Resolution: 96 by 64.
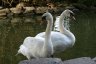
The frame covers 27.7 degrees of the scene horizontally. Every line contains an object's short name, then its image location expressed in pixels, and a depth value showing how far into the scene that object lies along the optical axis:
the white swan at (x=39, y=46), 3.81
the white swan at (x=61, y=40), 4.30
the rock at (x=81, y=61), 3.26
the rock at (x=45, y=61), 3.18
